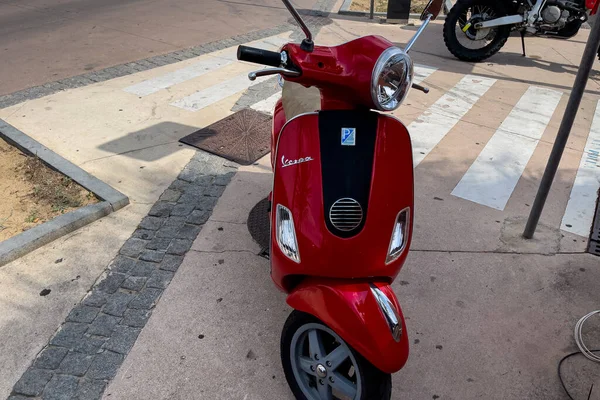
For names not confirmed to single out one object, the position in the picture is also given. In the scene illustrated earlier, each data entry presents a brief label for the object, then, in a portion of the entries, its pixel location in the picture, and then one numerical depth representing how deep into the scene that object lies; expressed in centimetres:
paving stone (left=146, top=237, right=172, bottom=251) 335
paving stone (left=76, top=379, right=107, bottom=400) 237
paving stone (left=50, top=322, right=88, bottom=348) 262
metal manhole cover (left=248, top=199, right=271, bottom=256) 324
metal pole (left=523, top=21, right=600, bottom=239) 293
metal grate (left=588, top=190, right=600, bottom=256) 345
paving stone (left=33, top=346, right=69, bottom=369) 250
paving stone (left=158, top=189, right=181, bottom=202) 386
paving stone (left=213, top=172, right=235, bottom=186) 409
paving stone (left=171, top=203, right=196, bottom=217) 370
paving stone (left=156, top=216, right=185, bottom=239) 347
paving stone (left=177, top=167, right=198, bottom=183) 412
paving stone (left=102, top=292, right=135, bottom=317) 283
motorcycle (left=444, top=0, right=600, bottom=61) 692
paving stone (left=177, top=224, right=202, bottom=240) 347
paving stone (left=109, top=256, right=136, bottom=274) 315
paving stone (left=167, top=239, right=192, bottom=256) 331
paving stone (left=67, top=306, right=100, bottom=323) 277
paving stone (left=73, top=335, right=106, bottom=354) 259
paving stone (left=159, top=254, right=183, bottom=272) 318
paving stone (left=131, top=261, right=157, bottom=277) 313
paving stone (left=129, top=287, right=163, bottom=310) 289
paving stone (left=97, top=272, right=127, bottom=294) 299
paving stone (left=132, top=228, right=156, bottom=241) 344
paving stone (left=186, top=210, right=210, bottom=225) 362
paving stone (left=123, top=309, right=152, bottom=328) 277
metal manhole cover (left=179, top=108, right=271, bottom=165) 452
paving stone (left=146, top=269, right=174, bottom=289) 304
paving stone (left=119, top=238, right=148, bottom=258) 328
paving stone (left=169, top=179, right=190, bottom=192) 399
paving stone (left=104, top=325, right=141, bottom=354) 261
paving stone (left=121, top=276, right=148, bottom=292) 301
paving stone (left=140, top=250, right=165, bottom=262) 324
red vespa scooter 201
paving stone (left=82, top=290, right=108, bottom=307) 288
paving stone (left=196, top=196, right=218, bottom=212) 378
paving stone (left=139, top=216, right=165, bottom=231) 354
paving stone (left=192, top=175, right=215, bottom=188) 406
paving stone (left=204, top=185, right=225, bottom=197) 394
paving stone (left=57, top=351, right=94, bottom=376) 247
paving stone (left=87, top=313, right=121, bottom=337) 270
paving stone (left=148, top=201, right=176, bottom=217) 368
